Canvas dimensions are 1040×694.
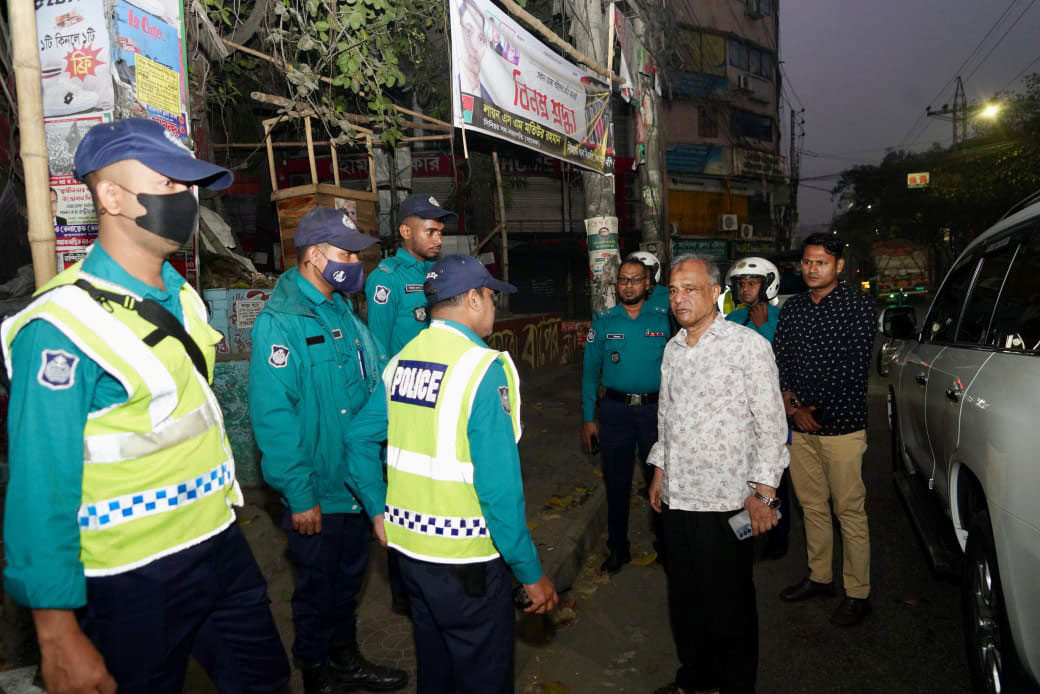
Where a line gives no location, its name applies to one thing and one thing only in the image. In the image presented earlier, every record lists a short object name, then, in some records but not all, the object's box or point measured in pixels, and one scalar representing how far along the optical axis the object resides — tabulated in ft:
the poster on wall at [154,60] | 11.91
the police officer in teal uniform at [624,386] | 14.84
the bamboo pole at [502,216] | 38.14
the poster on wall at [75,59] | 11.70
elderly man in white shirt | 9.50
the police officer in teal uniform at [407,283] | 13.83
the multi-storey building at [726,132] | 99.96
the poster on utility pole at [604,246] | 23.44
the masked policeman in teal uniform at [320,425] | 9.34
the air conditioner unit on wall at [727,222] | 102.66
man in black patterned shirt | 12.46
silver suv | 7.79
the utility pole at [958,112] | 137.57
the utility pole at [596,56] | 23.50
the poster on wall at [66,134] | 11.38
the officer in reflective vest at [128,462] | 5.27
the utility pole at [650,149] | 28.22
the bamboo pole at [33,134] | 7.35
